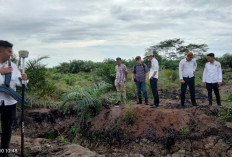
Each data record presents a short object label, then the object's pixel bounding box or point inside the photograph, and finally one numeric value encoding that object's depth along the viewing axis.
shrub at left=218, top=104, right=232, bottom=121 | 6.93
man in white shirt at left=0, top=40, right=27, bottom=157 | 4.00
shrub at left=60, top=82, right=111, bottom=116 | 7.56
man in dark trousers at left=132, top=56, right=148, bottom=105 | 8.13
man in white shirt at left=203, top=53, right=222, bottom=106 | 7.65
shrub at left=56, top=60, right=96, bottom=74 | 21.51
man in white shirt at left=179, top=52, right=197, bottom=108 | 7.70
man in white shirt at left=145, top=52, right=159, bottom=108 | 7.65
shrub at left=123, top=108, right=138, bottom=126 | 7.24
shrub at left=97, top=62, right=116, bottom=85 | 11.15
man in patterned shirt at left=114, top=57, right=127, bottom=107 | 8.49
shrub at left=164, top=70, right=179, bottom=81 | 16.23
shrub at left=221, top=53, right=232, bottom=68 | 20.77
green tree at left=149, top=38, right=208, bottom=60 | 25.69
